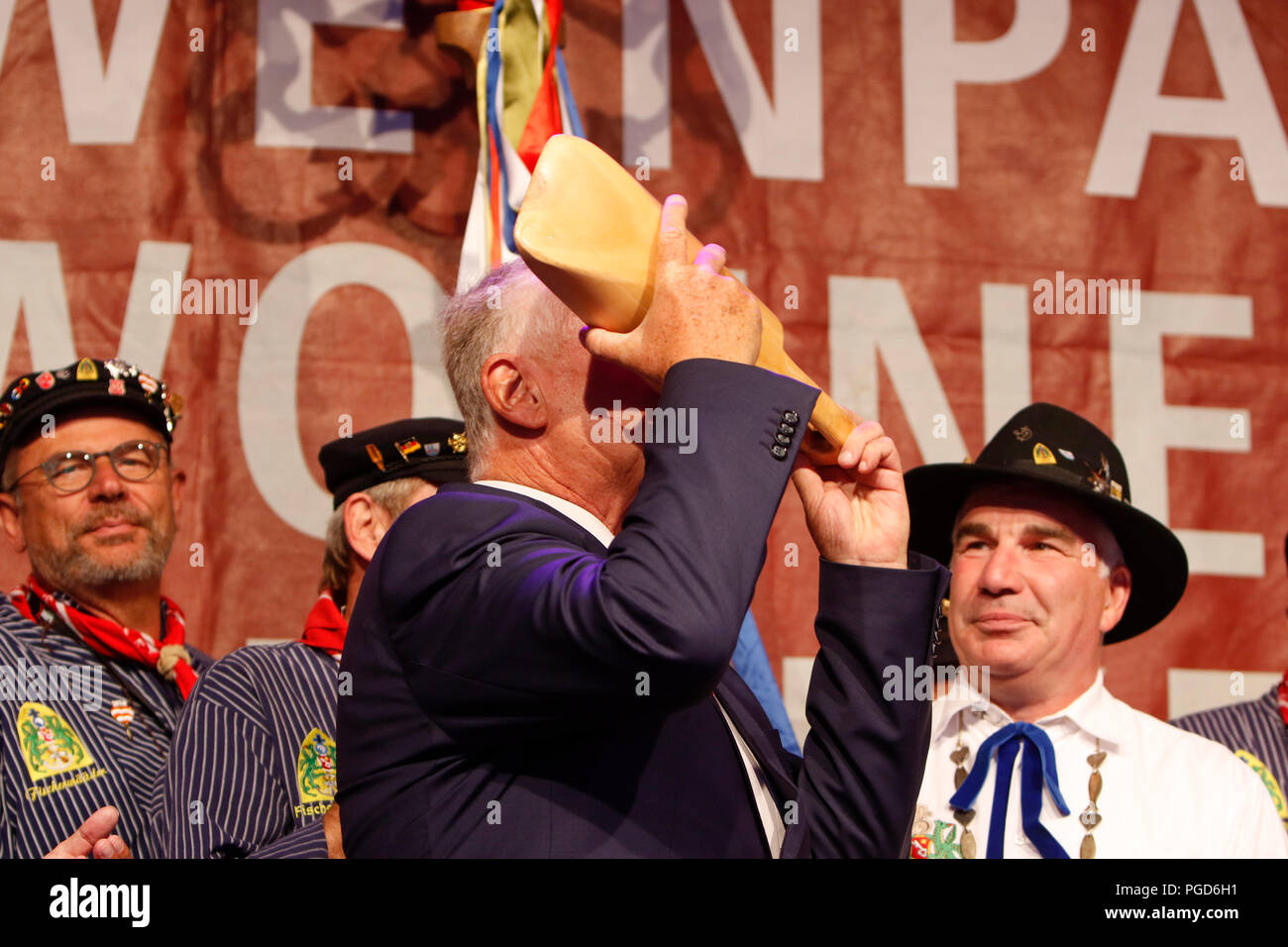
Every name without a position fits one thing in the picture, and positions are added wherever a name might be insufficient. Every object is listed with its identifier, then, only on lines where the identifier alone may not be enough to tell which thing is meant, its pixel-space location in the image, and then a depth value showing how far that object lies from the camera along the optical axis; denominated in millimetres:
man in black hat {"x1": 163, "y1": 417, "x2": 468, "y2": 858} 4738
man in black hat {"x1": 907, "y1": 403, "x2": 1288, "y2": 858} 4961
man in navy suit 2562
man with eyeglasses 5281
